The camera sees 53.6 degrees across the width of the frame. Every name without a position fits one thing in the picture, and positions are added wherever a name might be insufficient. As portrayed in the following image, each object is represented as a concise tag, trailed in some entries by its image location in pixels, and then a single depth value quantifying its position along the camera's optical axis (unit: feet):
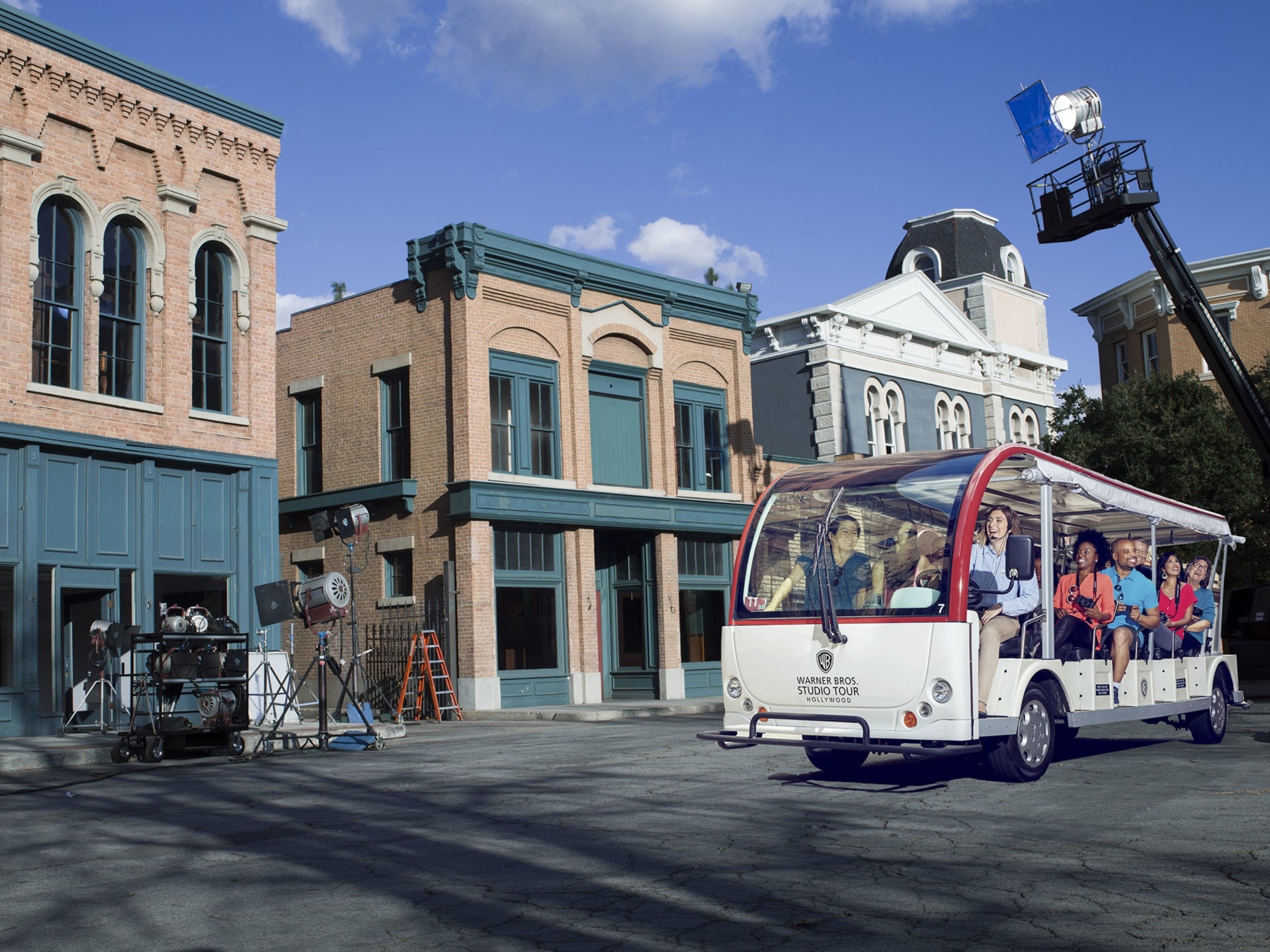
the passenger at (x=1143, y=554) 43.01
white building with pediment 106.11
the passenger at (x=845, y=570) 33.91
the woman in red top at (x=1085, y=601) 38.09
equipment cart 47.24
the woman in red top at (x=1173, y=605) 42.91
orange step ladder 72.38
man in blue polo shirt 39.40
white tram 32.04
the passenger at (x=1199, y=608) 45.01
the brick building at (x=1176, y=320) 116.47
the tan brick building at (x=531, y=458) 78.48
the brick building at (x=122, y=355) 56.75
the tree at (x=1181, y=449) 86.74
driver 32.94
